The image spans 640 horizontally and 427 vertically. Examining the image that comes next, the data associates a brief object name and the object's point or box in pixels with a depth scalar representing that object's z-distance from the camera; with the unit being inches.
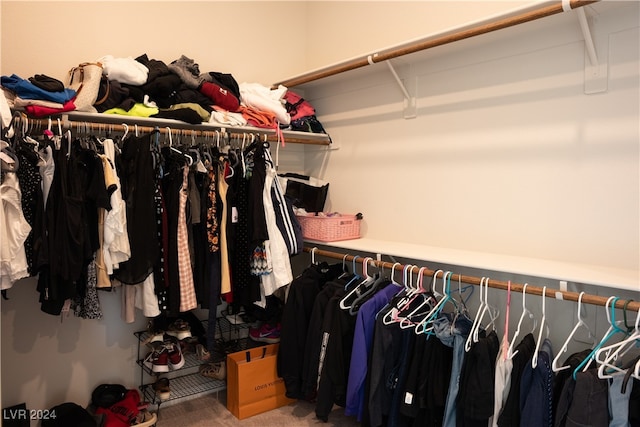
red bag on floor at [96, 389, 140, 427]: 87.8
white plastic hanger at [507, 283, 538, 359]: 65.4
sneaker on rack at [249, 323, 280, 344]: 107.1
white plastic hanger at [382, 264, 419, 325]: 79.0
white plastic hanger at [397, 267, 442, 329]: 77.4
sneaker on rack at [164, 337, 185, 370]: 96.0
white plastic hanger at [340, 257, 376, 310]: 86.4
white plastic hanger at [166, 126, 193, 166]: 86.1
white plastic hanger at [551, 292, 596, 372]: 60.7
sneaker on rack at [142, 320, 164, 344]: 94.3
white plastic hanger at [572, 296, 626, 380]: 58.8
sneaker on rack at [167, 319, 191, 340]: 96.1
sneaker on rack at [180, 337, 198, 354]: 100.0
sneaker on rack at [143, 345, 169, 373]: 94.3
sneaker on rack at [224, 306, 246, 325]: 110.7
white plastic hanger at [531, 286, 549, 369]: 62.0
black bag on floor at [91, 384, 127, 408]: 92.3
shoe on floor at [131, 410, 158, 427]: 89.7
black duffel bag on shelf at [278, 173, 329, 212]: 113.3
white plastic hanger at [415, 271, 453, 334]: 75.4
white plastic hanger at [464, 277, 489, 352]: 69.4
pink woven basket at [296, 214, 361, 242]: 100.7
